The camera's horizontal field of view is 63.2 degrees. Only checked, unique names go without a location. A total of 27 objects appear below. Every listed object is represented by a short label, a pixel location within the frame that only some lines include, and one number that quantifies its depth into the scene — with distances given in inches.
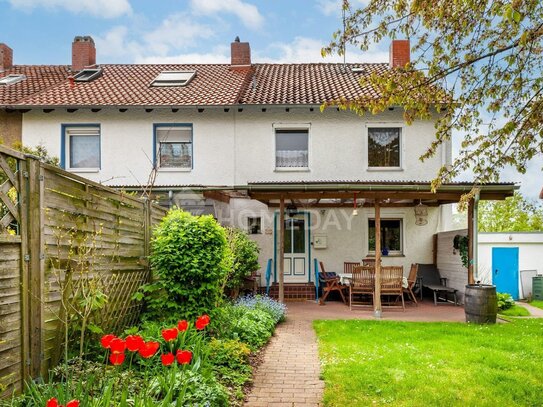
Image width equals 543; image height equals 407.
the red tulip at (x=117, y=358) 115.0
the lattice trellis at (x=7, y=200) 133.5
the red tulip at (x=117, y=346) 116.0
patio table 467.8
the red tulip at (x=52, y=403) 88.8
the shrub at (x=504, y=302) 456.8
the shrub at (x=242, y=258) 428.5
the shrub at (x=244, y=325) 256.2
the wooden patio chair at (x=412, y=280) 448.8
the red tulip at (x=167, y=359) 125.2
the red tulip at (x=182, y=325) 154.9
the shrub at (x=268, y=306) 347.6
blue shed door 617.3
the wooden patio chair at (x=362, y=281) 426.0
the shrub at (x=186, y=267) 238.8
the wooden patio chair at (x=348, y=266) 514.9
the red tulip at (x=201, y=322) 166.2
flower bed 127.0
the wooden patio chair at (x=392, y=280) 420.8
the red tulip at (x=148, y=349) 119.6
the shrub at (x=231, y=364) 192.1
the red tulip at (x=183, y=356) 129.5
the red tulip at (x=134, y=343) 121.2
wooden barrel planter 346.9
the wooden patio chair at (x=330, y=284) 465.5
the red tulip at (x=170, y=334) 136.4
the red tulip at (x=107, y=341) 120.8
